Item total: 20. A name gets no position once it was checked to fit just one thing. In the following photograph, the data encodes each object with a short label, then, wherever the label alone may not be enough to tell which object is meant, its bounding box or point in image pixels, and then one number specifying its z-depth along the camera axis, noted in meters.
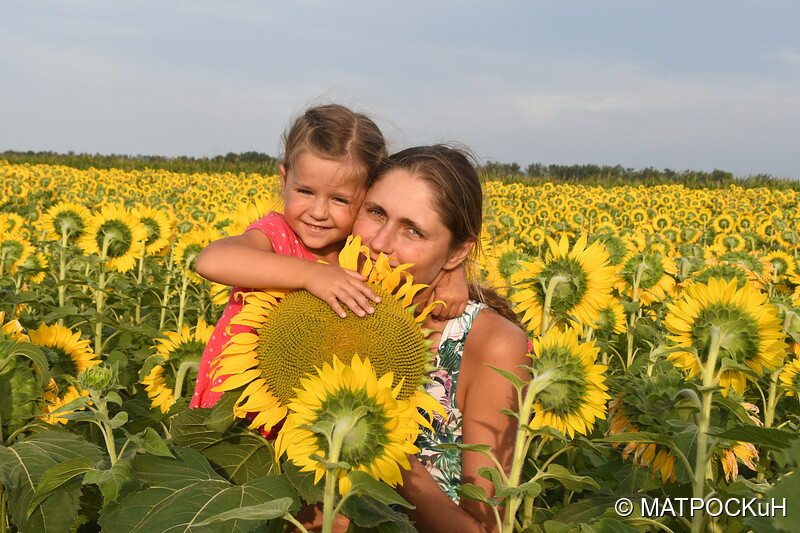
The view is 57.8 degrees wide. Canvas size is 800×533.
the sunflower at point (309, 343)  1.44
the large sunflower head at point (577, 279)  2.60
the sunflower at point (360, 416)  1.16
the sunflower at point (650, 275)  4.65
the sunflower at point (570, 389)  1.77
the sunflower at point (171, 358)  2.98
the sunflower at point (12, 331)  2.08
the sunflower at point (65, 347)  2.61
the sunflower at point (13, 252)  4.89
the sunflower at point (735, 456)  2.07
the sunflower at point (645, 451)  2.14
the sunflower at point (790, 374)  2.84
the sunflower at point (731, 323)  1.92
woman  2.11
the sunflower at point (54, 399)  2.18
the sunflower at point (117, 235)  4.63
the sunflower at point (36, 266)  4.71
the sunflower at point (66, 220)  5.02
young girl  2.27
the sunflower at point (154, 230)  5.01
